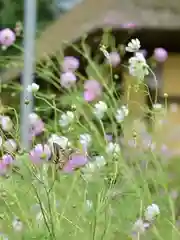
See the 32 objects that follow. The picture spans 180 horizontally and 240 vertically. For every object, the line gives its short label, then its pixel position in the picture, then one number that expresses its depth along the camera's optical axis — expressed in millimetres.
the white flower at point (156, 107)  2314
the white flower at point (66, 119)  2399
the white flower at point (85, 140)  2241
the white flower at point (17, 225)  1981
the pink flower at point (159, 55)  3279
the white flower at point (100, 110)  2405
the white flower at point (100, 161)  2052
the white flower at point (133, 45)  2265
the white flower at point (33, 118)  2438
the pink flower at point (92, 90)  3038
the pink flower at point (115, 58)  3114
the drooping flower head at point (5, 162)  2007
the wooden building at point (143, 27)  5043
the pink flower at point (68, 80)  2970
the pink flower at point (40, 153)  1845
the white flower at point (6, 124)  2150
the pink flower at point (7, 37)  3213
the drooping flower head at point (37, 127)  2274
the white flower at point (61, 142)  1954
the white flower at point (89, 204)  1940
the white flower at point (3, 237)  1952
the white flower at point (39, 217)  1946
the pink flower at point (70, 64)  3207
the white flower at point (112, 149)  2068
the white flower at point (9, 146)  2034
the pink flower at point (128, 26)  4411
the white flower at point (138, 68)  2196
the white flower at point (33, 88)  2267
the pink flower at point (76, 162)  2007
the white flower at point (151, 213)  1971
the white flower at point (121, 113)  2300
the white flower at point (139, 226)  1991
